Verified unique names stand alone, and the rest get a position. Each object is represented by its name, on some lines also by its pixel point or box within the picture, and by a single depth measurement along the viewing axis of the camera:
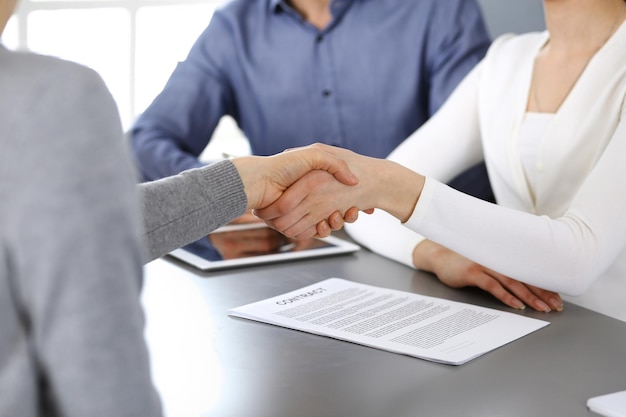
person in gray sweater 0.73
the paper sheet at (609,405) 1.08
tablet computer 1.74
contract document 1.31
